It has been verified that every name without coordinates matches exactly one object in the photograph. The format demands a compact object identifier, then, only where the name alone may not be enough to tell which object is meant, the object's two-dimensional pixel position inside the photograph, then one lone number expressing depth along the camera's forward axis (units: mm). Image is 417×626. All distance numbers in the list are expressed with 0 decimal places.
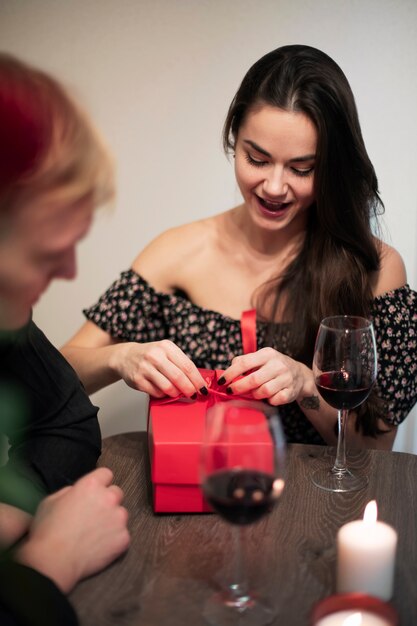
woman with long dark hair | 1633
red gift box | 1194
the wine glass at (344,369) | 1281
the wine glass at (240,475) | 933
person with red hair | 914
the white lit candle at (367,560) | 976
